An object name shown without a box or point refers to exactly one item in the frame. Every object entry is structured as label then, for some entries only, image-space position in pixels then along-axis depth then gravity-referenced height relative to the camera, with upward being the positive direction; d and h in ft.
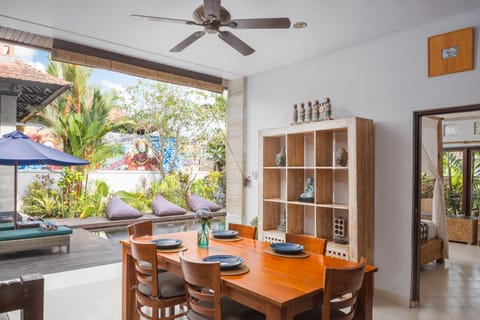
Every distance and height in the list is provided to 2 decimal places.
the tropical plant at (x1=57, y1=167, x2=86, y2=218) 26.68 -2.15
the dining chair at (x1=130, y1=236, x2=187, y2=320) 7.63 -2.80
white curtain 17.99 +0.10
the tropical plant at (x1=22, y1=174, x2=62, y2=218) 26.30 -2.58
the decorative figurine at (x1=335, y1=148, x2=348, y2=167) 12.59 +0.30
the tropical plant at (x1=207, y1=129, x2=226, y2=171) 32.65 +1.45
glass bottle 8.77 -1.79
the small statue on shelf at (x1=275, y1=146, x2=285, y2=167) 14.74 +0.29
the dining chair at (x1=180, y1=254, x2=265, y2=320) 6.11 -2.38
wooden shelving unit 11.76 -0.67
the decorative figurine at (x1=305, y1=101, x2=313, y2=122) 13.74 +2.03
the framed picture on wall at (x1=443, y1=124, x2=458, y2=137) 24.52 +2.58
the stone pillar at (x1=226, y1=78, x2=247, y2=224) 17.85 +0.76
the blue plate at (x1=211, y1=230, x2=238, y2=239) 9.80 -1.91
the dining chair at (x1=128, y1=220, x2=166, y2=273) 10.35 -1.93
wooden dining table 5.54 -2.02
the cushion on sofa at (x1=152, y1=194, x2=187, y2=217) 23.95 -2.96
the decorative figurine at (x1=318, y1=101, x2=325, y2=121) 13.23 +2.06
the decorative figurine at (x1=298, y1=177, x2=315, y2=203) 13.78 -1.06
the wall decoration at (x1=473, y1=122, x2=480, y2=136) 23.44 +2.58
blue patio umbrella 14.75 +0.47
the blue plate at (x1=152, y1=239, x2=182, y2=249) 8.45 -1.91
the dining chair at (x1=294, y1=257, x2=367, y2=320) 5.71 -1.97
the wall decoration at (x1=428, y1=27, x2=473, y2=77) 10.35 +3.46
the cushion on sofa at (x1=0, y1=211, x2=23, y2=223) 17.53 -2.60
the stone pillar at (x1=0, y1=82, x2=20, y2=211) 17.92 +2.07
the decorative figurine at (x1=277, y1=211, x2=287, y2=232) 14.79 -2.48
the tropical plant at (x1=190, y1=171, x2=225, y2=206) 30.48 -1.84
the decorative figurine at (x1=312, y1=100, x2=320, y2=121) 13.48 +2.11
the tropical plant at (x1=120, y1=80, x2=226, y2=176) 30.04 +4.55
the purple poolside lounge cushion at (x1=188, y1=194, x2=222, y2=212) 26.99 -2.89
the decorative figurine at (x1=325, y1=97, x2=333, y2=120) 13.03 +2.04
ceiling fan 8.25 +3.60
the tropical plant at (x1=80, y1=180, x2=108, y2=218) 26.13 -2.71
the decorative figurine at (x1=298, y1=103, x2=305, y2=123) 13.89 +1.98
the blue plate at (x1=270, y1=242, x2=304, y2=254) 8.03 -1.90
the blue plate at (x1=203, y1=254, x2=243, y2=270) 6.72 -1.89
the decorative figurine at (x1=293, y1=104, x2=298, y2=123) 14.06 +2.07
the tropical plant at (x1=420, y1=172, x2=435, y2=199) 25.41 -1.46
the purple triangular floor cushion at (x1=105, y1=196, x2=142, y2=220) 22.34 -2.96
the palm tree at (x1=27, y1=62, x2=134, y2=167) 26.73 +3.77
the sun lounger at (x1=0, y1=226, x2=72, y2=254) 15.02 -3.29
